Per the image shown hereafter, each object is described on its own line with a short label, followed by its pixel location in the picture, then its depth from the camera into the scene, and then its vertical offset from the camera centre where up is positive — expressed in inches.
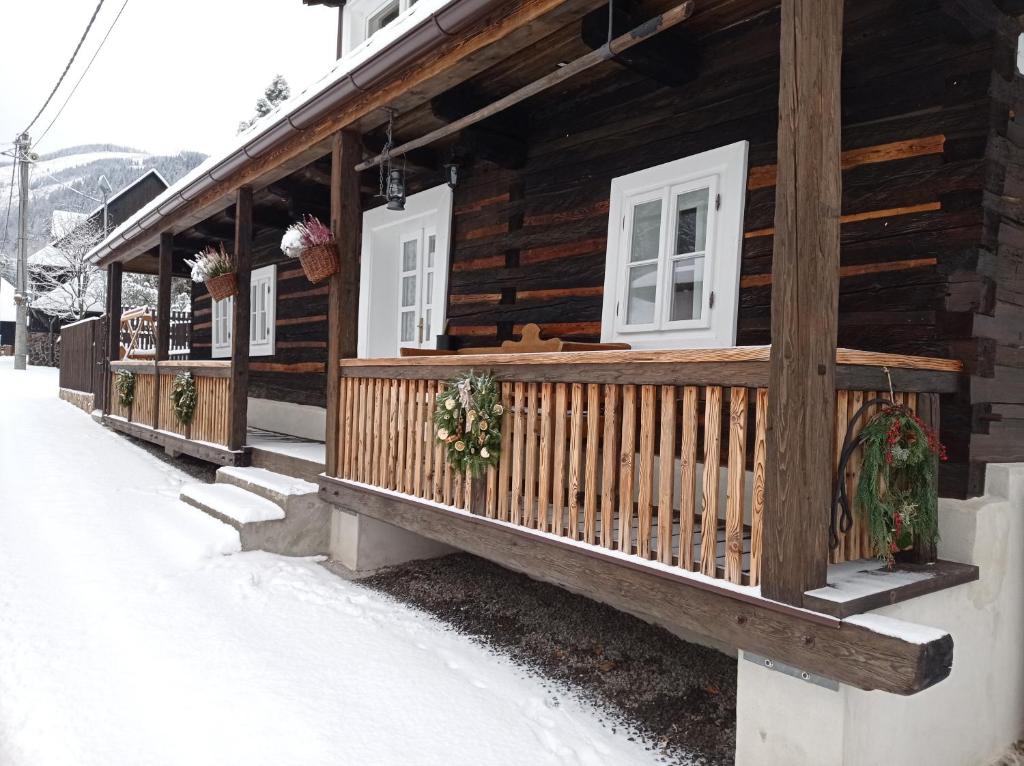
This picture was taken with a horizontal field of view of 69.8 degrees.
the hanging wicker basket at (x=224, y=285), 279.9 +28.1
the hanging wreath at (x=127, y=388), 405.4 -18.3
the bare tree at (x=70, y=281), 1194.6 +120.6
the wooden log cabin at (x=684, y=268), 102.9 +24.3
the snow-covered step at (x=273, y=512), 209.0 -44.8
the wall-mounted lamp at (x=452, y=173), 252.1 +66.5
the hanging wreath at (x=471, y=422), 155.3 -12.0
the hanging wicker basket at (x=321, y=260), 209.2 +29.1
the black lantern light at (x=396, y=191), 224.4 +53.6
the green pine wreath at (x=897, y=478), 110.0 -14.8
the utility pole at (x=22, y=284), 957.7 +88.0
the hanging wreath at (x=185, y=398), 315.3 -17.6
